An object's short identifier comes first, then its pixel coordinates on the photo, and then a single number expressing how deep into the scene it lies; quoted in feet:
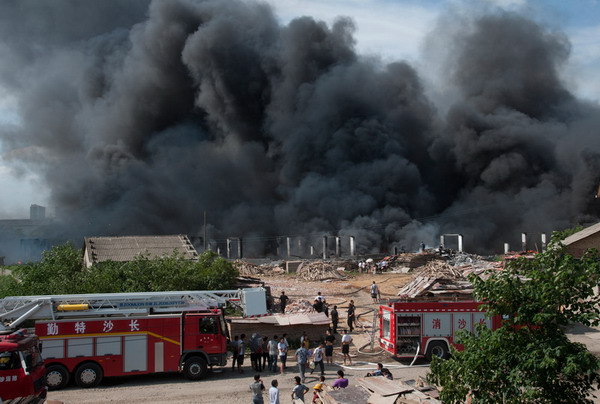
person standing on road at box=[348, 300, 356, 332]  65.62
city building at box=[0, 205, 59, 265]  180.45
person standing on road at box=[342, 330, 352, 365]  52.70
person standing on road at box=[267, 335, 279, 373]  50.26
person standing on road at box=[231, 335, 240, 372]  50.70
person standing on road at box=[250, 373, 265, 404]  36.46
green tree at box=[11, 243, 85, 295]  69.56
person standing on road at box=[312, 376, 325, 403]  35.06
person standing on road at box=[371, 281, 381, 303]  86.53
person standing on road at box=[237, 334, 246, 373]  50.47
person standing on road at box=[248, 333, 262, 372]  50.42
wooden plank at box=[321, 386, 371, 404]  30.63
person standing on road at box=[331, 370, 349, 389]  36.50
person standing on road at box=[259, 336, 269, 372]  51.67
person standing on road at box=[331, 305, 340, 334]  65.77
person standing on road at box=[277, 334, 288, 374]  49.57
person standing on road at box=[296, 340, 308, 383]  46.29
